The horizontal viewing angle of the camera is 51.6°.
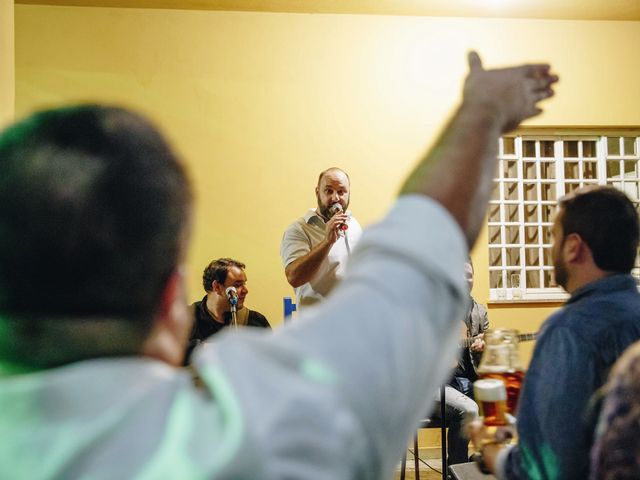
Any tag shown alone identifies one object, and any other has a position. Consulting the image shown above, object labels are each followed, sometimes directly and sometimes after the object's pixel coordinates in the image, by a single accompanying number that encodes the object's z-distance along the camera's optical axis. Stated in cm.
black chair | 353
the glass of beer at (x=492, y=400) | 161
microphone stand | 399
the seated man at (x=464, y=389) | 389
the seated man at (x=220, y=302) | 410
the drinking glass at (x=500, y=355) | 176
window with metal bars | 551
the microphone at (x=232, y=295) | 400
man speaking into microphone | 351
